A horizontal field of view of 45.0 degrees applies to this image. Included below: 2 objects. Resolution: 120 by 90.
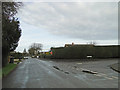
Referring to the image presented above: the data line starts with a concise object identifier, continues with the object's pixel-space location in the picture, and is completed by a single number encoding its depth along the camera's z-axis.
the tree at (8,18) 13.24
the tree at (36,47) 115.96
